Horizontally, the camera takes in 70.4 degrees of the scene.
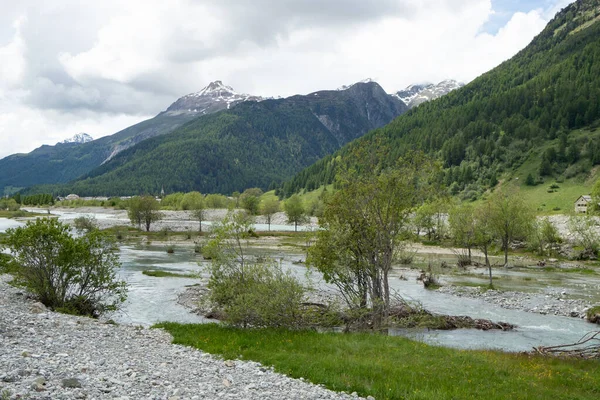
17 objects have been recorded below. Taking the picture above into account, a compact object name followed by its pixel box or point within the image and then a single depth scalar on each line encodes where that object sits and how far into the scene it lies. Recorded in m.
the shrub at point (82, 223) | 101.50
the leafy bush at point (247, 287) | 25.25
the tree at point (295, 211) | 154.12
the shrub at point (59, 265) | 29.42
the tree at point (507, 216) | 76.69
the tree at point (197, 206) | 152.74
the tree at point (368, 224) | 28.27
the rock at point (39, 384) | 11.68
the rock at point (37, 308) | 27.53
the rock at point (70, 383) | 12.44
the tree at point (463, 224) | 76.07
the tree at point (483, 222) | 75.42
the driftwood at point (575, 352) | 24.82
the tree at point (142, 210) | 129.88
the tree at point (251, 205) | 187.88
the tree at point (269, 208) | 176.00
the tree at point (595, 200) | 107.00
